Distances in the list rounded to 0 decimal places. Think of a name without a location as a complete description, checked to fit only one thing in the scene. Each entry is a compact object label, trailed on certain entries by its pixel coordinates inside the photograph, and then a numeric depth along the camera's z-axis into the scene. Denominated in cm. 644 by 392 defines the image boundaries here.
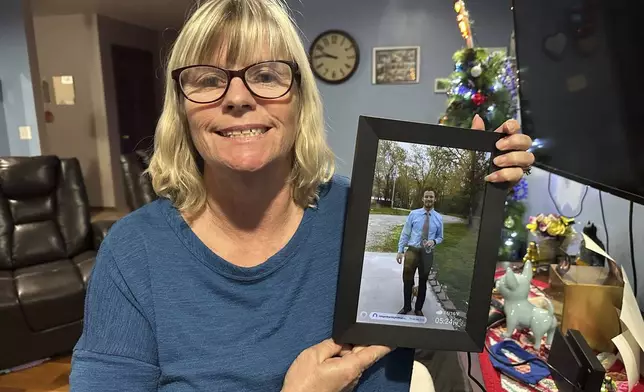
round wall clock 353
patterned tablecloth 91
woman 76
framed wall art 346
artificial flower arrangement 146
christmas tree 240
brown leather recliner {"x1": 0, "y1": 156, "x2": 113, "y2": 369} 226
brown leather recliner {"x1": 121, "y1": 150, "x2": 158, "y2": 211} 295
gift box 97
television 89
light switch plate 378
